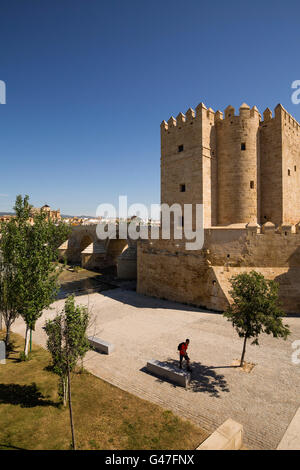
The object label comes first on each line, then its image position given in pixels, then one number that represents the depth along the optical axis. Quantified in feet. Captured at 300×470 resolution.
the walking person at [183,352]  29.62
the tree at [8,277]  32.73
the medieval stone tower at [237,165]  63.05
